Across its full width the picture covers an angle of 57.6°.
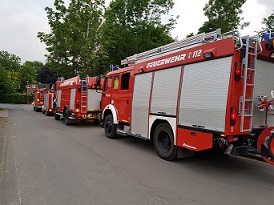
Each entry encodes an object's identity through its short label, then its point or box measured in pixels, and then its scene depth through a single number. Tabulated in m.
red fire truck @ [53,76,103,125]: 13.68
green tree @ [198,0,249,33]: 24.81
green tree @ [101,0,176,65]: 22.30
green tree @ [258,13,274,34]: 19.90
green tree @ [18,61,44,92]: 47.09
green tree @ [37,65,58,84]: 63.84
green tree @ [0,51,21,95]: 28.30
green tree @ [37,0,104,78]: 22.17
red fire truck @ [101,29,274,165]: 5.03
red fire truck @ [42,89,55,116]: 21.03
